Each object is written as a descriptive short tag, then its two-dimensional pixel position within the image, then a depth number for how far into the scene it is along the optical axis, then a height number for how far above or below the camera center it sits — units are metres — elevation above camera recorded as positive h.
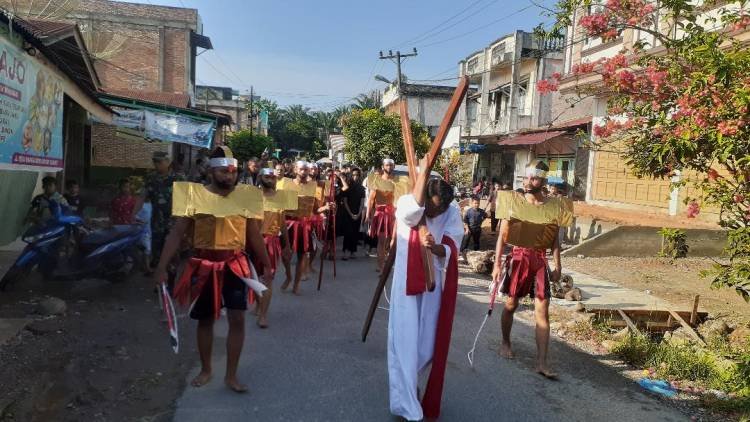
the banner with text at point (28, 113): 6.03 +0.51
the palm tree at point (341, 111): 68.69 +7.83
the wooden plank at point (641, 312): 8.04 -1.66
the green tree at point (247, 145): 35.53 +1.58
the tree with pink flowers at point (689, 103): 4.09 +0.80
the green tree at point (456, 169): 23.26 +0.61
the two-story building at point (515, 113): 21.16 +3.31
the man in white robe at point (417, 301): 3.83 -0.83
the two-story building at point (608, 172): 14.84 +0.59
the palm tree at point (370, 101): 56.15 +7.56
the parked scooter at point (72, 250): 6.94 -1.14
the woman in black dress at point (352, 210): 11.43 -0.69
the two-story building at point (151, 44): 29.23 +6.28
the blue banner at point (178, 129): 14.97 +0.96
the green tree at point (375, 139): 25.81 +1.77
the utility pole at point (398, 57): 29.58 +6.35
